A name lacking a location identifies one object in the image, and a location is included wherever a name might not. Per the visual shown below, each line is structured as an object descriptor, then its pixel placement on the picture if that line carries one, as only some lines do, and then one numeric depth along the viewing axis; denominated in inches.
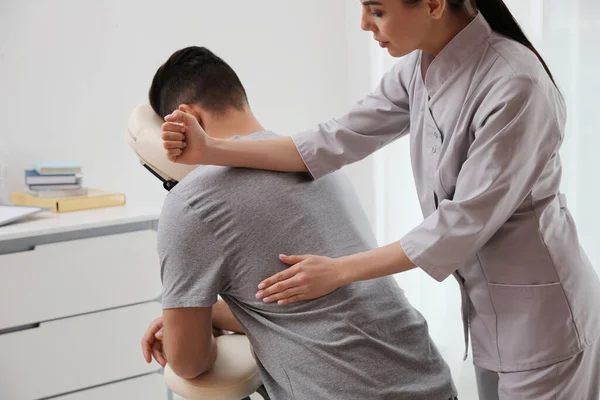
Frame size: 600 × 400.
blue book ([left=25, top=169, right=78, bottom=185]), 98.7
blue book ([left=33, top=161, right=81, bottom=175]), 98.9
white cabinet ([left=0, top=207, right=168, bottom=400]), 87.4
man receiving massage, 51.5
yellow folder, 97.3
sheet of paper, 89.0
